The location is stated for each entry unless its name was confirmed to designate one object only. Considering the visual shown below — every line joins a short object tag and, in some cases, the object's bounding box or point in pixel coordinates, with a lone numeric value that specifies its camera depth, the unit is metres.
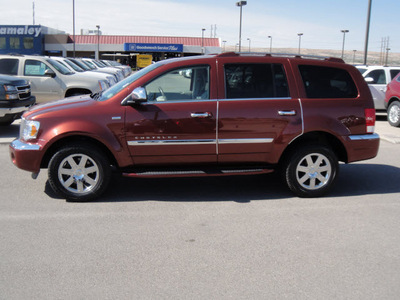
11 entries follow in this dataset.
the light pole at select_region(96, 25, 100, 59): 70.90
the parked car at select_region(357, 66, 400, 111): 14.31
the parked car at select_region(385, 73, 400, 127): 12.62
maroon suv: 5.54
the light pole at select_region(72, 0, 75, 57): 52.49
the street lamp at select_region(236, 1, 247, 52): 37.50
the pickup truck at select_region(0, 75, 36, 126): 9.92
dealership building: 72.44
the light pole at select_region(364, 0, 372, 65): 17.98
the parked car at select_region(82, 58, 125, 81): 21.71
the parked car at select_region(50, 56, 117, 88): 13.46
